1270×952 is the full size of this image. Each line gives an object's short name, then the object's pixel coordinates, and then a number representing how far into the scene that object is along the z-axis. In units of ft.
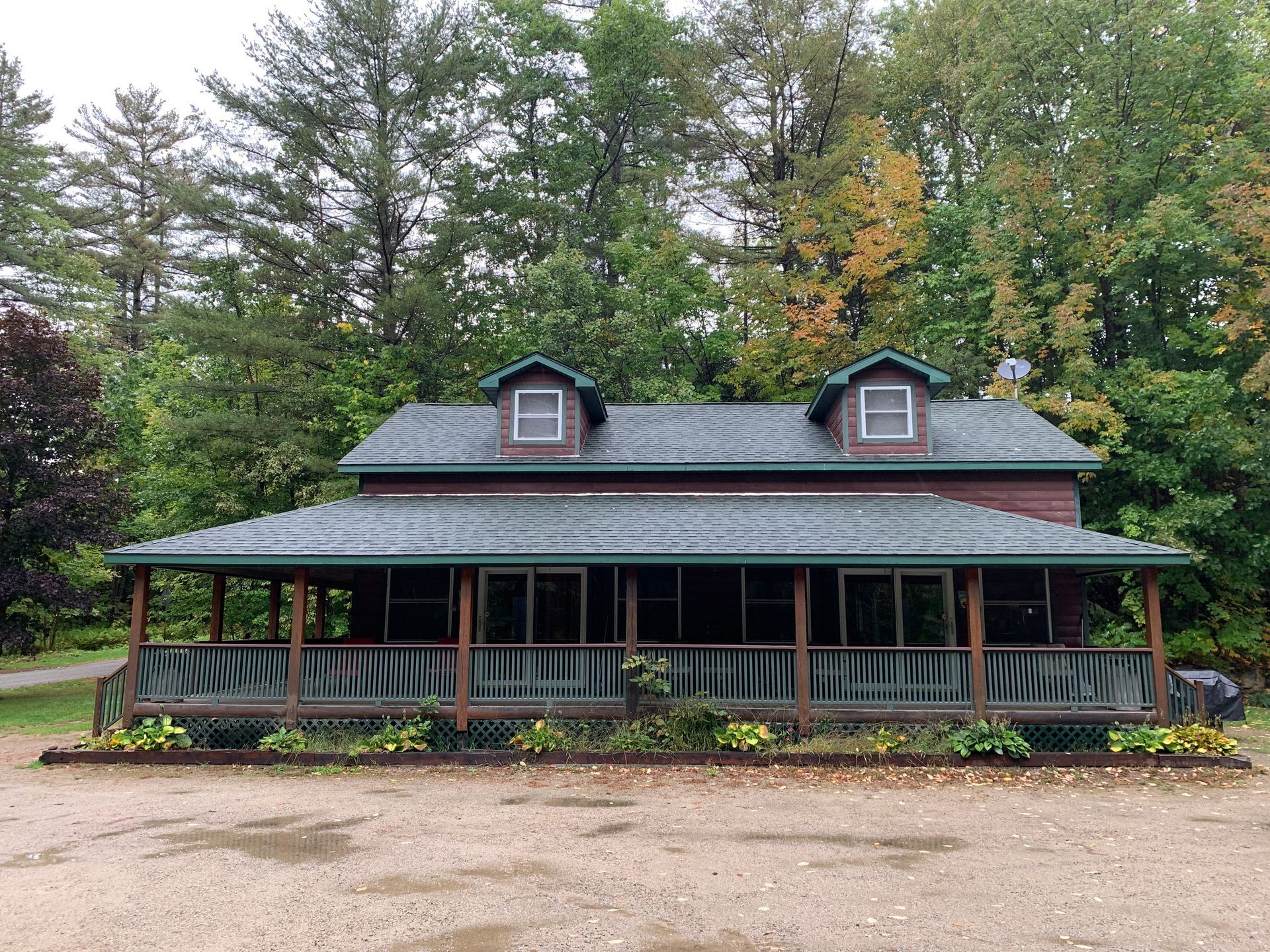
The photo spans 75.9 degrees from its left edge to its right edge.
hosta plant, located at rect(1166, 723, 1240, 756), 34.58
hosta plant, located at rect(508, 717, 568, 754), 35.53
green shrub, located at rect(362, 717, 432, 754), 35.70
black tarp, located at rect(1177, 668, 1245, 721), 42.57
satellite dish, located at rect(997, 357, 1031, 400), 58.80
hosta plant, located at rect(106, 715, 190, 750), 35.63
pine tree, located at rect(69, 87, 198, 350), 118.32
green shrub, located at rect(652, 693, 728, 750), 35.70
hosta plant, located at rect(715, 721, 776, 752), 35.40
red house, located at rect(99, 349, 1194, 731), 36.58
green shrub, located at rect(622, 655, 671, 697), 36.14
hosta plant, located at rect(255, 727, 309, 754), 35.47
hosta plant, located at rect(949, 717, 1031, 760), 34.47
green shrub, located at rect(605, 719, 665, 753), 35.37
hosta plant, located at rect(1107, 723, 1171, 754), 34.76
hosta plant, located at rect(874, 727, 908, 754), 34.94
